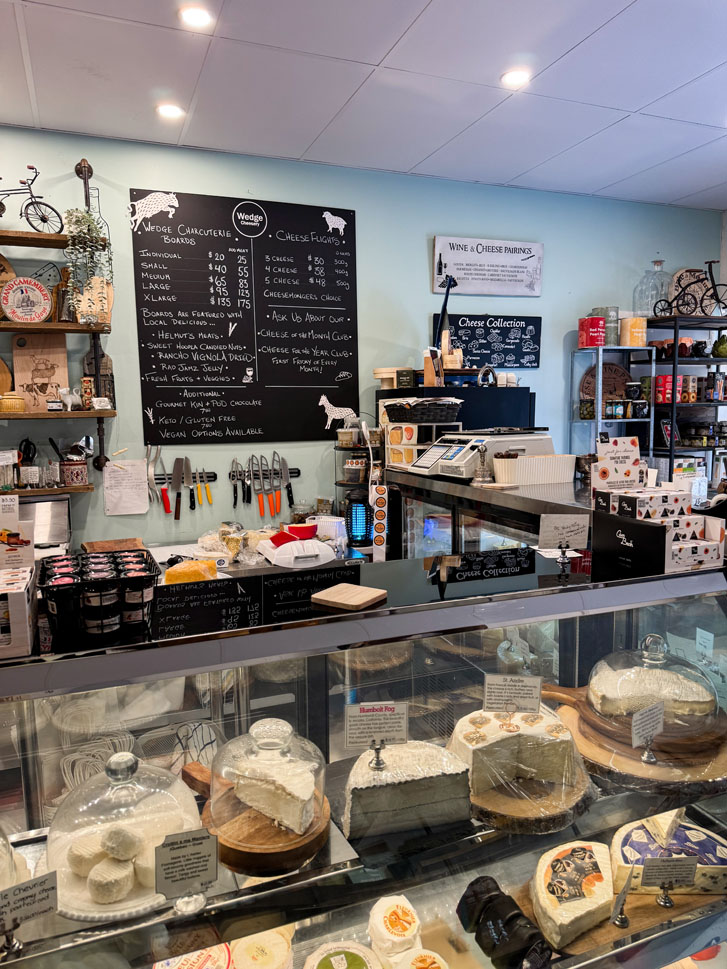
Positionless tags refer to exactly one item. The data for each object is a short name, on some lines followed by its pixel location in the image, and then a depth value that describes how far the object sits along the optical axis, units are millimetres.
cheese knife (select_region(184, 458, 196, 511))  4379
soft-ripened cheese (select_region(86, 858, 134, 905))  1013
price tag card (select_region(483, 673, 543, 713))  1420
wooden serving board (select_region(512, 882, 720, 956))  1236
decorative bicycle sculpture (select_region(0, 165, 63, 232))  3816
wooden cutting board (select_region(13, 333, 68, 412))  3908
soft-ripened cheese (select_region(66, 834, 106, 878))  1032
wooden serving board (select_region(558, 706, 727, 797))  1396
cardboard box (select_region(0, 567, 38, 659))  1158
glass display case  1119
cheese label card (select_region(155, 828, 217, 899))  1045
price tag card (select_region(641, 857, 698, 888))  1336
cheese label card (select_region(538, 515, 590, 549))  1987
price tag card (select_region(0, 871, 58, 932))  976
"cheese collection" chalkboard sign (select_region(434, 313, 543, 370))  5094
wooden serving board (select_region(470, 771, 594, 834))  1294
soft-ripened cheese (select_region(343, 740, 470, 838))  1254
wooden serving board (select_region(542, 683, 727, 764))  1470
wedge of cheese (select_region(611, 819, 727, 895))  1329
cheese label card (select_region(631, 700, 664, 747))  1472
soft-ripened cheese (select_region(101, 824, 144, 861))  1030
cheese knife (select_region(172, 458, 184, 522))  4340
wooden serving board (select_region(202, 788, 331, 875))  1098
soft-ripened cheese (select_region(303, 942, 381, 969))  1161
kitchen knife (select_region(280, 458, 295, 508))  4625
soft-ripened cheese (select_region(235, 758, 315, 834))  1152
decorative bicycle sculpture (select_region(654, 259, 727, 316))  5570
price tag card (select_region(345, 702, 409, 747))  1330
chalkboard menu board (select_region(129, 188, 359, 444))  4246
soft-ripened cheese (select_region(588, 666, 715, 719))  1507
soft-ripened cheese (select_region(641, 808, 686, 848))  1421
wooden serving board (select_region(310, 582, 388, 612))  1436
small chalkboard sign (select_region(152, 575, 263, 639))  1305
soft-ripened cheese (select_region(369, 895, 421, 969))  1173
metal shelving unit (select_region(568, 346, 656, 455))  5234
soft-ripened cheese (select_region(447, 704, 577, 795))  1356
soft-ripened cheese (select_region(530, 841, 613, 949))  1228
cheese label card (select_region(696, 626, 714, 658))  1830
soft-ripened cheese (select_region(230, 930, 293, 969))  1159
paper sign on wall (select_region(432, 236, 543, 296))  4977
